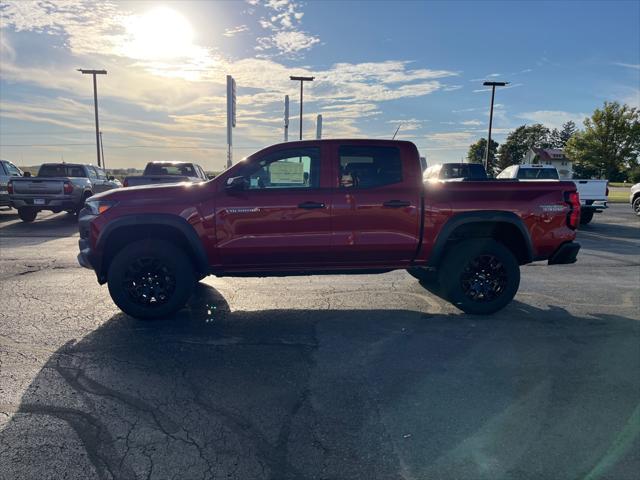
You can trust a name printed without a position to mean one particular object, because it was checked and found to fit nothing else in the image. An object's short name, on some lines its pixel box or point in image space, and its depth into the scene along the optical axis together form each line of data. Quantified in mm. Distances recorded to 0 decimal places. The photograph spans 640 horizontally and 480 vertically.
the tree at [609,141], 50750
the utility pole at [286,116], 28891
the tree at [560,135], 113344
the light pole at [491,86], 29781
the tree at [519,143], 71062
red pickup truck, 4719
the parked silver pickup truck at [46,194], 13039
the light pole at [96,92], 28938
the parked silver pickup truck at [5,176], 14016
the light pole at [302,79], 29111
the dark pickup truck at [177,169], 13977
